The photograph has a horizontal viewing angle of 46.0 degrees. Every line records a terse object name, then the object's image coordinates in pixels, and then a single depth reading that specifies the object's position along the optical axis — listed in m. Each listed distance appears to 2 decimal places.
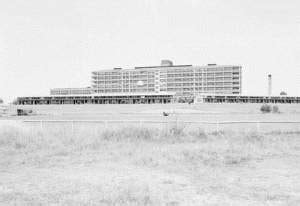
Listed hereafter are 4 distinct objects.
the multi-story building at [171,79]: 142.25
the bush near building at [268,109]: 79.47
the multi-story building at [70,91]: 163.38
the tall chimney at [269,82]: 136.88
